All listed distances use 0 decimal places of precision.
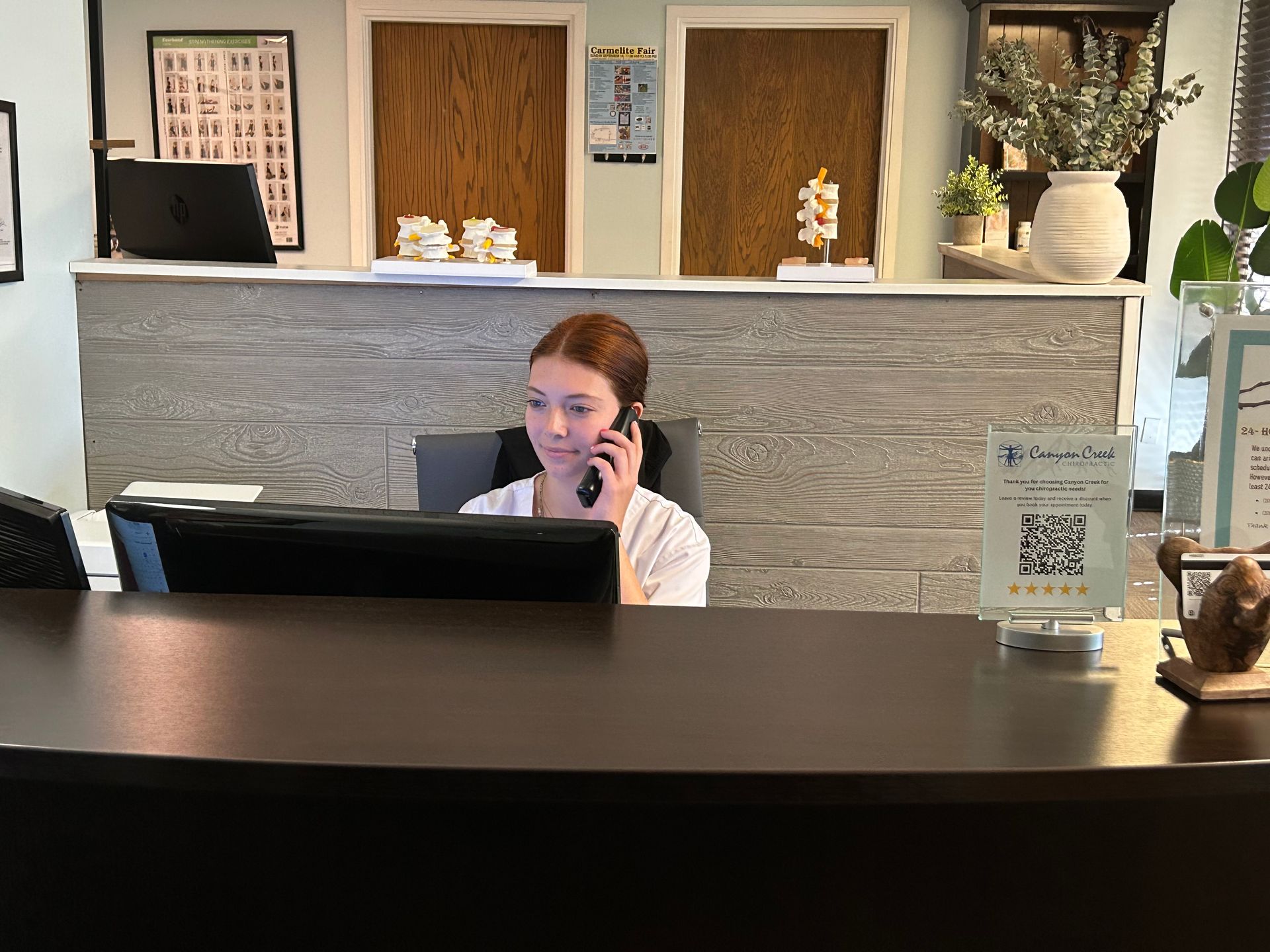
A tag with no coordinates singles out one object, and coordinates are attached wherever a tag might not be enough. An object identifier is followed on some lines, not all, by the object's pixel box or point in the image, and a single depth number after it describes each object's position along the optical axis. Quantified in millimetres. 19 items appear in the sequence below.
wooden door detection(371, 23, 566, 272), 5477
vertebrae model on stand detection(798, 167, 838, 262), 2816
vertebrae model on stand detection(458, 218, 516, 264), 2713
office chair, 2260
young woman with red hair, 1889
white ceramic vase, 2660
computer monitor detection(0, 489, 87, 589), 988
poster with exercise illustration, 5492
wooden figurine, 812
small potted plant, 4844
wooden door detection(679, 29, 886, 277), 5434
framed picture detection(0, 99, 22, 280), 2424
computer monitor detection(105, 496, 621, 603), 973
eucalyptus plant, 2551
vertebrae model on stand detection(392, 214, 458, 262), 2684
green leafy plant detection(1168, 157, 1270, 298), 3445
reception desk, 720
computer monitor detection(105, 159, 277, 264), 2904
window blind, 5062
